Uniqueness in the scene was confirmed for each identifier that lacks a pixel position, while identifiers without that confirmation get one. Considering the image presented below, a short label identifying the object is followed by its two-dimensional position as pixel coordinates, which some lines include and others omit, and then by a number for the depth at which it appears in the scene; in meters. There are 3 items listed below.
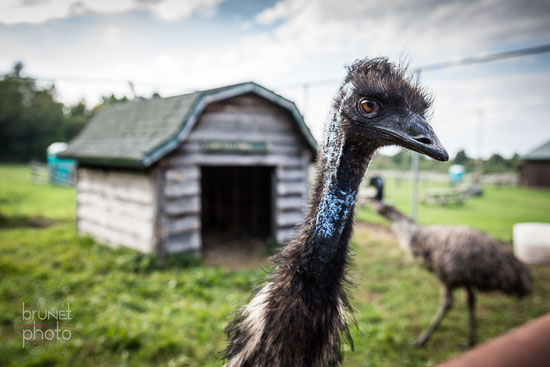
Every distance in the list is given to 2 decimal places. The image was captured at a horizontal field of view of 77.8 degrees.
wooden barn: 6.30
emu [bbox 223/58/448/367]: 1.12
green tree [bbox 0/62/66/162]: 15.72
